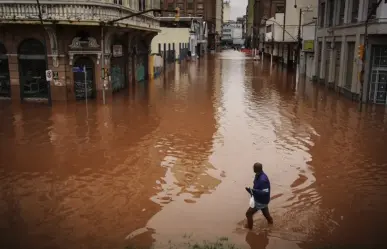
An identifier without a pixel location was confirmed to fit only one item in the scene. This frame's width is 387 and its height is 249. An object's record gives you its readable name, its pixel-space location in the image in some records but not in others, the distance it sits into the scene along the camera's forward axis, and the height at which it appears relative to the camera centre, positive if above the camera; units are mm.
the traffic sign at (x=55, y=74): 24438 -1563
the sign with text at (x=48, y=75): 23203 -1547
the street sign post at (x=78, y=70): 24570 -1323
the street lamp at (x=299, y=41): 51819 +1115
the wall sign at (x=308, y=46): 40625 +382
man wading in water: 8578 -3028
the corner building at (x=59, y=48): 22859 +16
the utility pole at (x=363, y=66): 23325 -1023
